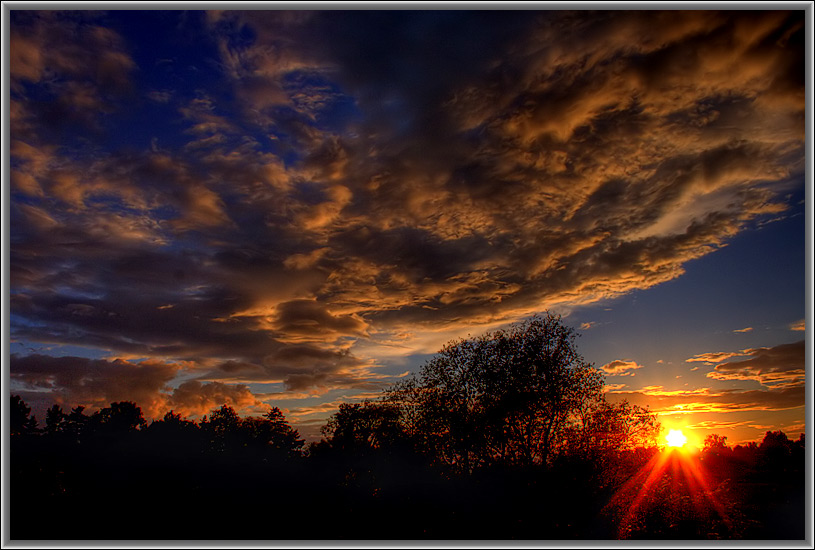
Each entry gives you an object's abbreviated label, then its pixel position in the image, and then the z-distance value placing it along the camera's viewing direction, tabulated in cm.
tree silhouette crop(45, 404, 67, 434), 8738
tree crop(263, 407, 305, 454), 10246
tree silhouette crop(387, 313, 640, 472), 4084
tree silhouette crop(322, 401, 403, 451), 5892
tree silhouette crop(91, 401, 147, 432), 8054
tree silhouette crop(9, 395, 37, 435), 7894
